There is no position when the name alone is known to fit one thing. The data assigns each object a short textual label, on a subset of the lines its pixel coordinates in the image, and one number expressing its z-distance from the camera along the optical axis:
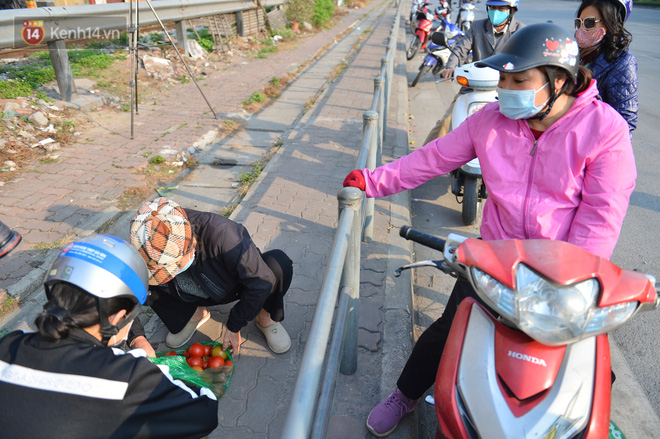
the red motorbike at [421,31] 11.49
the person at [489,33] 4.44
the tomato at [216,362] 2.61
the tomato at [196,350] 2.69
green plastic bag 2.29
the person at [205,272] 2.11
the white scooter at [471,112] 4.11
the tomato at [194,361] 2.59
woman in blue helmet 1.35
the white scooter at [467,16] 10.26
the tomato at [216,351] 2.71
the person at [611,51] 2.91
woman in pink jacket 1.79
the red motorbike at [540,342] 1.32
